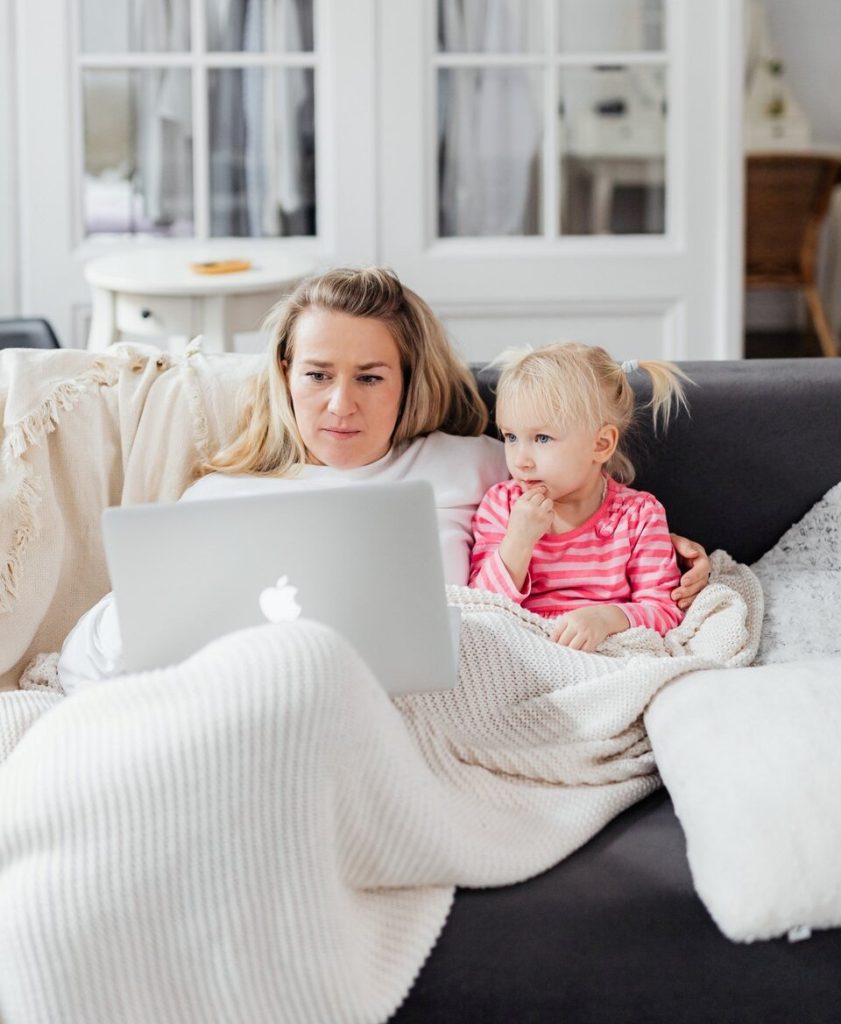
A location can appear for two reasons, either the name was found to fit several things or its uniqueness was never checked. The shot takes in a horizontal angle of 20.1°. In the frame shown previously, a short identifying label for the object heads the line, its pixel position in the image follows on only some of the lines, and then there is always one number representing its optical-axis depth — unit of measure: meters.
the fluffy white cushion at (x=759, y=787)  2.06
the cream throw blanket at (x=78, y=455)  2.53
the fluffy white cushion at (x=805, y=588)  2.48
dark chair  3.33
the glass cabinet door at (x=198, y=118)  4.41
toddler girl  2.51
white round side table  3.49
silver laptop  2.11
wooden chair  5.58
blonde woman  2.59
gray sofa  2.06
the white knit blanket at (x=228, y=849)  2.00
